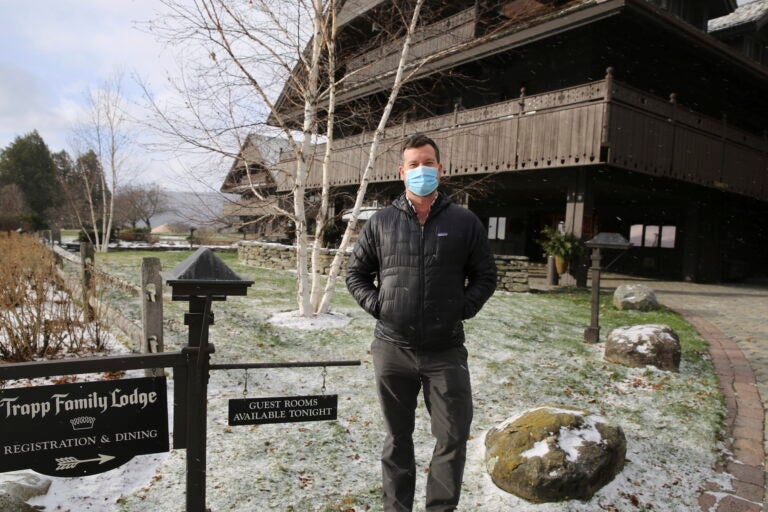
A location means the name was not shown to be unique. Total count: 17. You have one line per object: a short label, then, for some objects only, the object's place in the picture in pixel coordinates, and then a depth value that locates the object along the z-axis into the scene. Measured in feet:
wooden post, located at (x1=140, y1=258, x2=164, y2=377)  16.16
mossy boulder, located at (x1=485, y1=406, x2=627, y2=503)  11.56
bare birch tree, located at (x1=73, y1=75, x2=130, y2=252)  75.87
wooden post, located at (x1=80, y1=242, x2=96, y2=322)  23.26
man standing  8.86
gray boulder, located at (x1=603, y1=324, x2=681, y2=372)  20.83
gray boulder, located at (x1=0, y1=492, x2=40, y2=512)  9.74
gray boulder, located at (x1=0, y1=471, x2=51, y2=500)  10.87
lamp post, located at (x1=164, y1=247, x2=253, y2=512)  8.76
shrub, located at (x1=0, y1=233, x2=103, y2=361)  18.51
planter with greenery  40.91
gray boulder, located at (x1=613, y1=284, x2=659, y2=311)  33.60
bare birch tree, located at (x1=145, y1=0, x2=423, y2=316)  25.03
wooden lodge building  37.70
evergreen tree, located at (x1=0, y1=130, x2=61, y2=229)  174.44
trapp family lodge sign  7.60
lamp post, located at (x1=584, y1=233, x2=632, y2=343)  23.66
